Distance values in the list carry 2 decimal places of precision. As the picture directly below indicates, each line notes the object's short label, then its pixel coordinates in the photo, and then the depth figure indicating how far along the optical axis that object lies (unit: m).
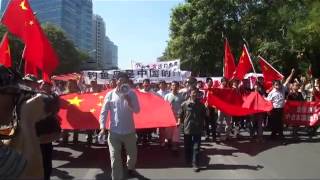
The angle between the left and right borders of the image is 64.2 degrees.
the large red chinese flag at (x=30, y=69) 5.46
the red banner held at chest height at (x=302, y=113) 7.02
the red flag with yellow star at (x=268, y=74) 7.40
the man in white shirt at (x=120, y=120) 3.93
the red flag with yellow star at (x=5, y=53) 6.31
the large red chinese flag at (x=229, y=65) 7.65
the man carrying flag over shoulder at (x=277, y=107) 6.58
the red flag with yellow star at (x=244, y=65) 7.44
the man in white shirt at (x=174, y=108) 5.58
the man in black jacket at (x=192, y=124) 4.78
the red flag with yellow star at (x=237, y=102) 6.51
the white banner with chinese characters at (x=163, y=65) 9.94
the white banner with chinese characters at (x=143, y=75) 8.87
